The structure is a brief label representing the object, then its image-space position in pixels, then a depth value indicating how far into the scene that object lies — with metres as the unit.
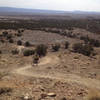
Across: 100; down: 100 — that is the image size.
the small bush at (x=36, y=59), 15.18
